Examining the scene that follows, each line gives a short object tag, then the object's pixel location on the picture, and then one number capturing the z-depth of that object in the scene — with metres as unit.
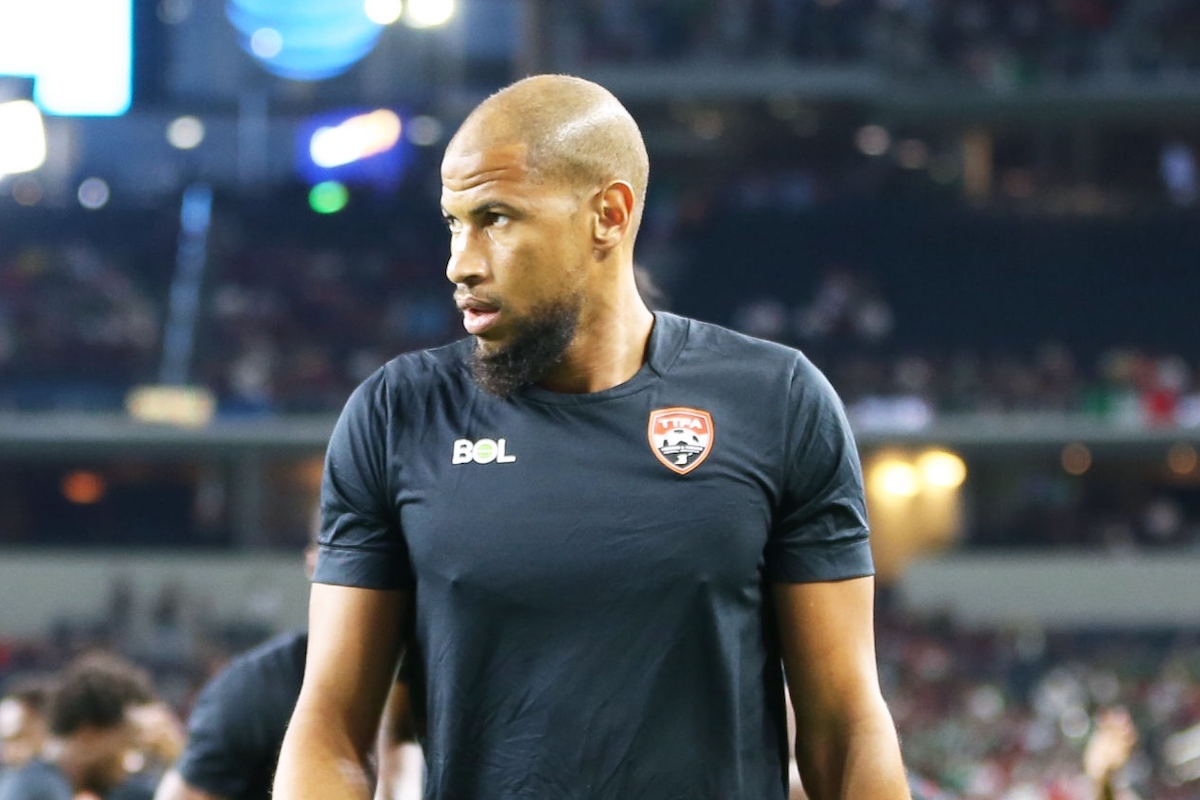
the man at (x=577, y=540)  4.79
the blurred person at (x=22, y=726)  12.87
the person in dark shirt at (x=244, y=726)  8.07
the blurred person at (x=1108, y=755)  11.04
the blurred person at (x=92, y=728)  11.11
